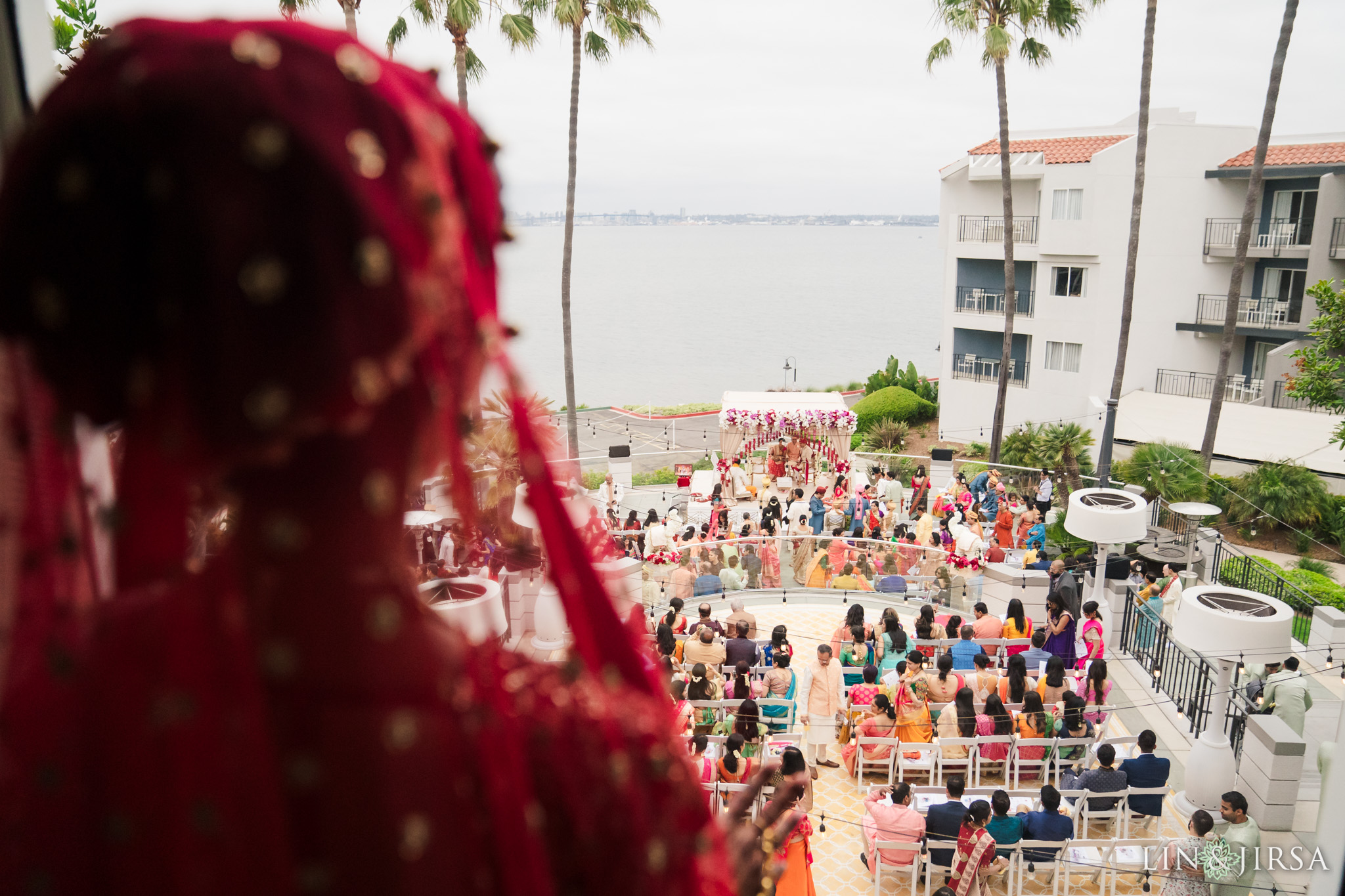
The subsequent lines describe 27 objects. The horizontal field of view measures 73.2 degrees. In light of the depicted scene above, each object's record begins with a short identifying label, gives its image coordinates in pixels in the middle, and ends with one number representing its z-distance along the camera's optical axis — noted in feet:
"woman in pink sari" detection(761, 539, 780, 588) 34.76
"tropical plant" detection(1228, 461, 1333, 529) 51.88
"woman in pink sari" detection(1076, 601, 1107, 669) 26.29
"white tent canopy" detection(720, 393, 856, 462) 57.11
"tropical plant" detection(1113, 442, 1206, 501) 51.57
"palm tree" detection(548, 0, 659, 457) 54.80
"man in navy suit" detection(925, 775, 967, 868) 18.06
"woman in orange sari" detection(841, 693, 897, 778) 22.15
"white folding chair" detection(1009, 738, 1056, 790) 21.26
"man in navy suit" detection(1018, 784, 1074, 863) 18.10
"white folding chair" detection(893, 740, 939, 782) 22.15
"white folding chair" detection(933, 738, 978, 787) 21.44
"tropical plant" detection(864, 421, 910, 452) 77.40
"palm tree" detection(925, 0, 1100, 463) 57.31
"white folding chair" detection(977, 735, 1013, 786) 21.25
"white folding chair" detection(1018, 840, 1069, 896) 18.02
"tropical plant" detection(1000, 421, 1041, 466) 61.46
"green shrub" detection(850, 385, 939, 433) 93.30
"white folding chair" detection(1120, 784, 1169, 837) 20.79
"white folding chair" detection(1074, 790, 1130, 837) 19.52
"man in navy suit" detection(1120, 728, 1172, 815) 19.81
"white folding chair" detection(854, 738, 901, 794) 22.17
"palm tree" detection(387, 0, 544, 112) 48.42
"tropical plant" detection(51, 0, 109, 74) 10.68
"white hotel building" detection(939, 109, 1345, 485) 64.90
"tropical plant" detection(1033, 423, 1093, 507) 60.29
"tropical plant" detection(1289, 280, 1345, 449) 44.91
